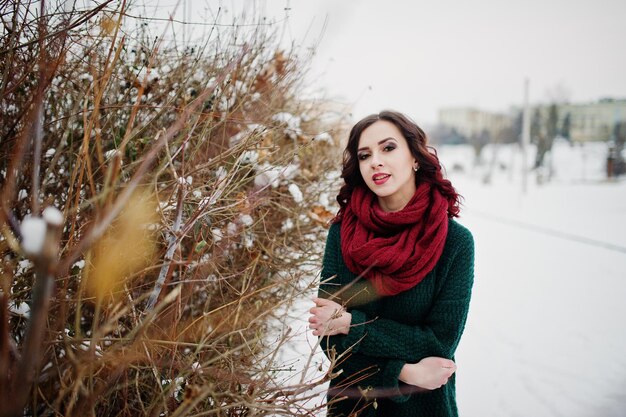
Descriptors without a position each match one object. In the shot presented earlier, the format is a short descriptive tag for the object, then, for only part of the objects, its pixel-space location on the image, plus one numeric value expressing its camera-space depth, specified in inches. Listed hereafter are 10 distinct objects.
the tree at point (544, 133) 1187.9
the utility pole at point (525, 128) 602.5
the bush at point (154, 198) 29.9
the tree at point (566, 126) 1508.4
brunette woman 57.7
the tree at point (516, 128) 1569.9
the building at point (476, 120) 1821.6
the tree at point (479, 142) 1585.8
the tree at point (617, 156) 922.1
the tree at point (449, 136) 2451.4
